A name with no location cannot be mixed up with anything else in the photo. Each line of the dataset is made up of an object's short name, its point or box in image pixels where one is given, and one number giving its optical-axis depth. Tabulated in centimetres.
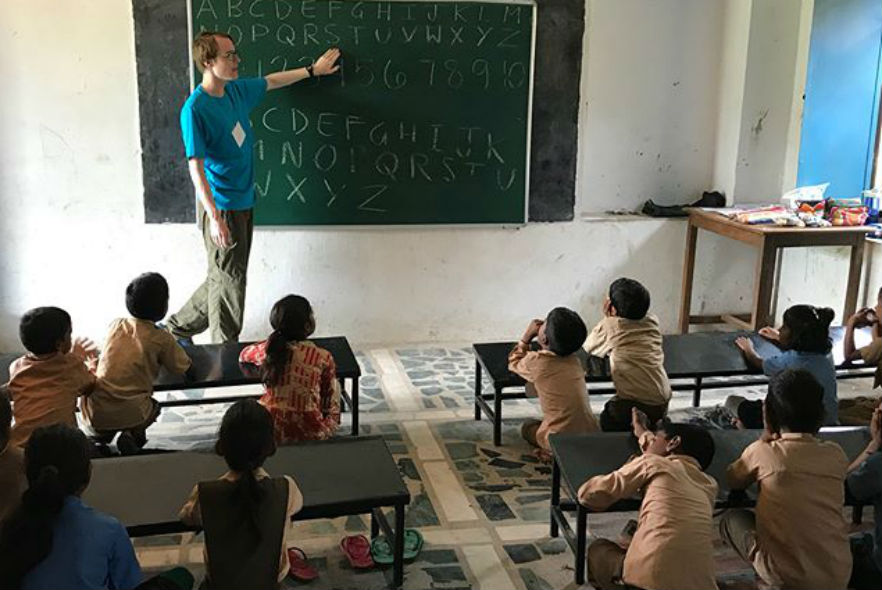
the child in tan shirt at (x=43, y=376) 290
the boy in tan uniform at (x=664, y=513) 227
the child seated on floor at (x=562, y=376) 344
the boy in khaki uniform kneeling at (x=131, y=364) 330
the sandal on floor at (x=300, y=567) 281
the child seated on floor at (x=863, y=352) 390
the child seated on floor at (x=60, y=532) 196
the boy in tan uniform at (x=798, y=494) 242
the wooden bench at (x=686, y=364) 378
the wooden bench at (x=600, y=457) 268
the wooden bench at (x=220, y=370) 356
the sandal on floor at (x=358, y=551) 288
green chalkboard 494
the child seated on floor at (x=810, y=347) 339
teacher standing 441
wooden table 487
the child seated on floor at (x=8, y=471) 236
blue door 542
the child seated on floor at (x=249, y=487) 220
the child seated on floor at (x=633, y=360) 358
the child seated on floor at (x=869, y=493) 255
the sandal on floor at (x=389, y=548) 291
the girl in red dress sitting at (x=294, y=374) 313
